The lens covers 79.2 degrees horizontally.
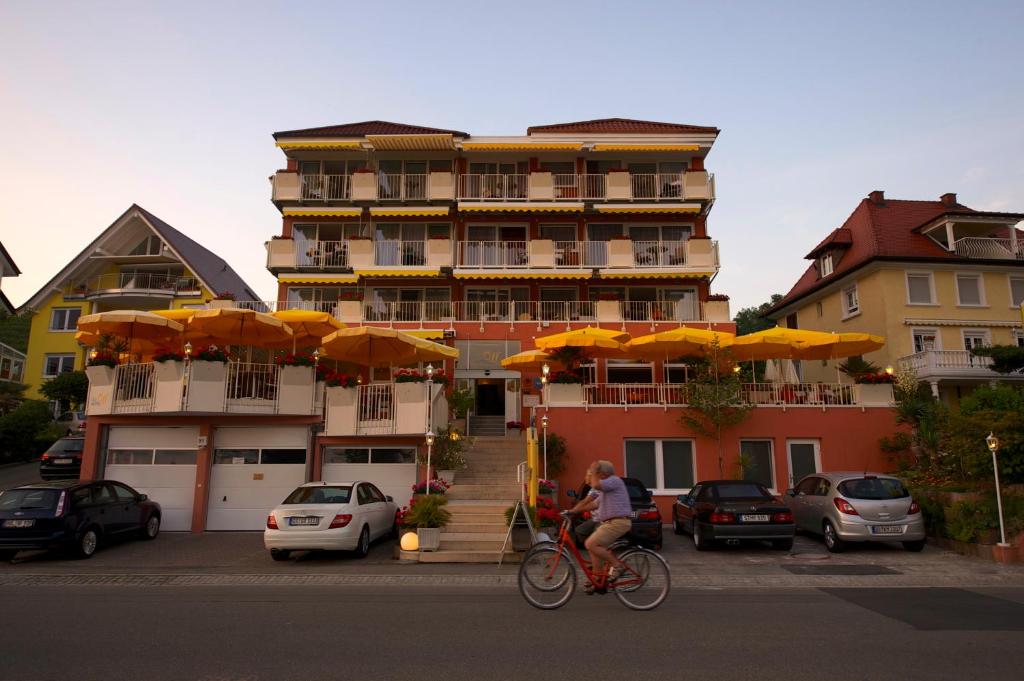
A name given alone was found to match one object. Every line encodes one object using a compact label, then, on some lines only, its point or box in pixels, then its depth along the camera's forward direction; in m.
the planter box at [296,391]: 17.33
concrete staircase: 12.50
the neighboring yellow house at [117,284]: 37.62
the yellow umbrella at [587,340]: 18.78
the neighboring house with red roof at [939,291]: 28.38
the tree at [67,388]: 33.22
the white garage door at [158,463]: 17.45
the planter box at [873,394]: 19.11
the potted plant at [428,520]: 12.73
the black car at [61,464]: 22.69
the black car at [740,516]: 12.96
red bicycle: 8.09
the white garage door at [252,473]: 17.34
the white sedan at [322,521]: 12.14
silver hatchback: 12.75
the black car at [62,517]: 12.28
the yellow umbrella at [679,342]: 18.48
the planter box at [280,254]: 28.16
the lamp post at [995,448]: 12.01
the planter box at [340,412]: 17.31
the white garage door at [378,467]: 17.67
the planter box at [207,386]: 16.42
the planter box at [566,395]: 18.83
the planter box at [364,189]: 28.70
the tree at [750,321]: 66.25
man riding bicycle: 8.09
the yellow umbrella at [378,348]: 16.83
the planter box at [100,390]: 17.14
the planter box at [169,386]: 16.39
